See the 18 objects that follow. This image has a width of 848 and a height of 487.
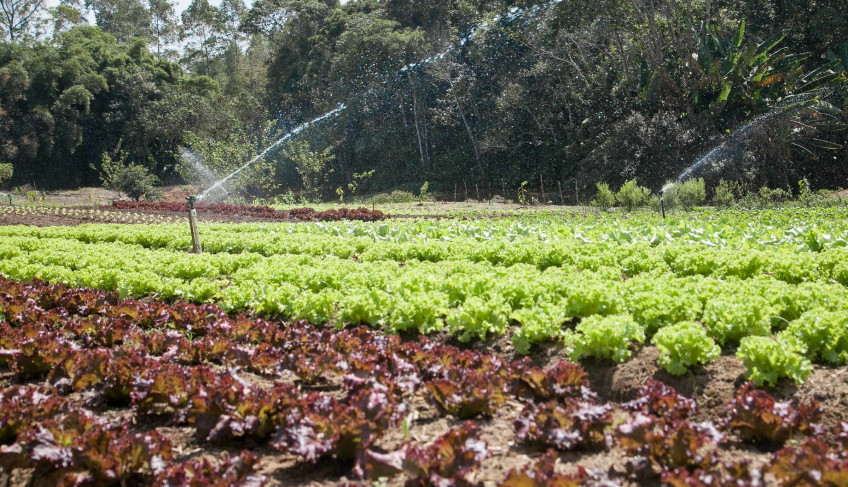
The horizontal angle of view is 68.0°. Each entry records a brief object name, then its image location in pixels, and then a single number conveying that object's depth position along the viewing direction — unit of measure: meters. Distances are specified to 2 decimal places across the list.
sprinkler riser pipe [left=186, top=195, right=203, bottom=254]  11.44
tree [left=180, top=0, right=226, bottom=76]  66.56
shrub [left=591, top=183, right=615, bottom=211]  21.62
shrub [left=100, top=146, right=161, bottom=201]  35.59
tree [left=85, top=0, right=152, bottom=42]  69.38
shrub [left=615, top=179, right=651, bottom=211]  20.61
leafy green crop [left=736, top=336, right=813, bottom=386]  4.25
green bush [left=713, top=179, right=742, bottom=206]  20.70
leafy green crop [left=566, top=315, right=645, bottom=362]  4.88
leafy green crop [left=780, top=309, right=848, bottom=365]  4.60
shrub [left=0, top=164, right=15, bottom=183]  37.38
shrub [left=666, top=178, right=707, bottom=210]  20.27
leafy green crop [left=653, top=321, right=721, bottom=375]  4.61
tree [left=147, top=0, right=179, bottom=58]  70.44
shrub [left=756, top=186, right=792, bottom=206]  20.00
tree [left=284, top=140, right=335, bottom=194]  39.81
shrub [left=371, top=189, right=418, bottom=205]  35.59
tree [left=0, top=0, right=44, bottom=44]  57.59
